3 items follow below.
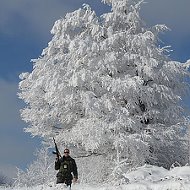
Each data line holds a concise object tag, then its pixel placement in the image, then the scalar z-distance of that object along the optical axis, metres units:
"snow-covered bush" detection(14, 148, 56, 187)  32.16
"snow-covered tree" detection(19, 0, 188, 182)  24.70
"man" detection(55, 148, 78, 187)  16.95
